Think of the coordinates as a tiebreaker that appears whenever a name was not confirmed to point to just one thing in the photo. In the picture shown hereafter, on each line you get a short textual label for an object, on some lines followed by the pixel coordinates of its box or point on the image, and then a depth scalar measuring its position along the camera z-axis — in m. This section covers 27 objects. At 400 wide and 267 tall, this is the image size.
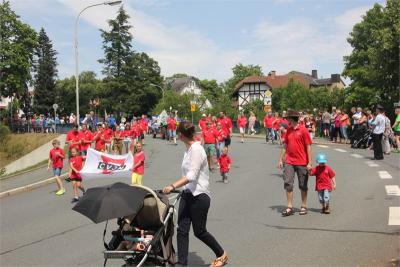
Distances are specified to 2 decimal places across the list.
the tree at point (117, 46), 77.00
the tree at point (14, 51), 51.01
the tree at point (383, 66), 35.19
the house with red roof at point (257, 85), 104.56
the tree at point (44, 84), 85.44
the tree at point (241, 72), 123.25
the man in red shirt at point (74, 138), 15.95
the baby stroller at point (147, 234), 5.99
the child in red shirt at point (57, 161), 14.37
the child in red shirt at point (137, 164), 12.48
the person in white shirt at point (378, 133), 18.77
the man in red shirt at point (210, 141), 17.91
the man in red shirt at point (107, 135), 20.95
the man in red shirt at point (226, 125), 19.19
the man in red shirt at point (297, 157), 9.59
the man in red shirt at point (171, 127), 31.62
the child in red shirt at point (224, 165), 14.91
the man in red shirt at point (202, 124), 19.09
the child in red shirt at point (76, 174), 13.21
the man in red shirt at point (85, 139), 16.72
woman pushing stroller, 6.40
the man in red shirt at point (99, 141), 20.12
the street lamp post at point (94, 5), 27.77
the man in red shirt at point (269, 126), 28.38
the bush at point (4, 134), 40.71
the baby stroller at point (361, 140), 24.42
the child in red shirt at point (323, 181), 9.83
